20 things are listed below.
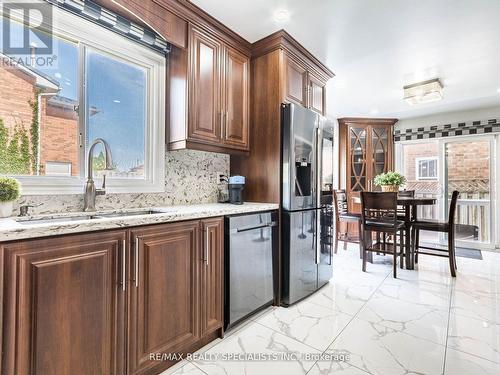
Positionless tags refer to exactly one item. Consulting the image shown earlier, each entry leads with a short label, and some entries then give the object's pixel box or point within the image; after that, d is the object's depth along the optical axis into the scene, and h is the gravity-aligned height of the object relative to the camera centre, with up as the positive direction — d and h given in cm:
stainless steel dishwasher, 182 -59
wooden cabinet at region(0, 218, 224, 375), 98 -53
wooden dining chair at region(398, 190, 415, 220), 351 -9
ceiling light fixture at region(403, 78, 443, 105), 318 +128
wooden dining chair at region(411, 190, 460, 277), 299 -46
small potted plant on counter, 127 -3
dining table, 301 -34
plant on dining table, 349 +12
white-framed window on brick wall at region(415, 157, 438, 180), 474 +41
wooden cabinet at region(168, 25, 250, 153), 195 +78
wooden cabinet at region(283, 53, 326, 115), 236 +107
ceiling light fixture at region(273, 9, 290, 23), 194 +137
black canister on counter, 226 +0
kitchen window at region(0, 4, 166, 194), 150 +54
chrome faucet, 163 +5
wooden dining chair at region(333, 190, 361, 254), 390 -40
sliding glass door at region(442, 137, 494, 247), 432 +10
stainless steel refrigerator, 225 -13
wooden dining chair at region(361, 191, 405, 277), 298 -35
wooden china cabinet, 491 +75
